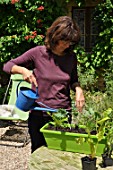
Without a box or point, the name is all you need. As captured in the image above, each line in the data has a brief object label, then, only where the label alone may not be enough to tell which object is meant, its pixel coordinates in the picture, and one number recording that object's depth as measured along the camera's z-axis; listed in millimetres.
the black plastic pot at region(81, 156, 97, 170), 1992
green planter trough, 2178
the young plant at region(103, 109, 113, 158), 2092
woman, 2506
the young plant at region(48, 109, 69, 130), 2278
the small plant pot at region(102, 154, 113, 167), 2094
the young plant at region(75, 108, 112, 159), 2070
